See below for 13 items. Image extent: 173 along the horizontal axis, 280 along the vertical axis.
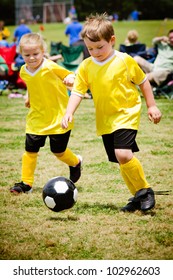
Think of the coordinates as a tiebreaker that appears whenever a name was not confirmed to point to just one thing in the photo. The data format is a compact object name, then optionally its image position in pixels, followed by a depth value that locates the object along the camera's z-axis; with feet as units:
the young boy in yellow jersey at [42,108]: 18.54
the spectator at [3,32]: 64.49
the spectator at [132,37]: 46.26
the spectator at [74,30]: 68.39
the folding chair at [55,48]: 59.65
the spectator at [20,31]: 66.54
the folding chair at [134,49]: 45.19
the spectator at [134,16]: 176.86
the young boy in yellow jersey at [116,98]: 15.61
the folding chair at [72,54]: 48.85
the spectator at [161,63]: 40.63
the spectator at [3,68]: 46.33
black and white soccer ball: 15.97
